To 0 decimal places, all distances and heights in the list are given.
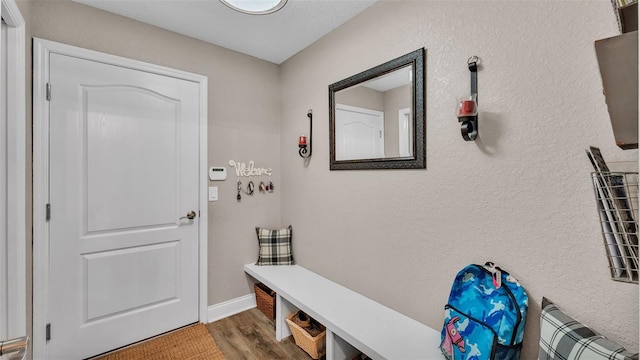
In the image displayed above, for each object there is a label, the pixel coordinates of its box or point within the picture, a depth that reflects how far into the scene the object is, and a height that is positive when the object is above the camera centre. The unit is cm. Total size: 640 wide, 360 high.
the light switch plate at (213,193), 235 -8
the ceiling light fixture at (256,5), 146 +94
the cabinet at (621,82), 59 +21
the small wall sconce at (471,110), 128 +32
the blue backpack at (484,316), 114 -59
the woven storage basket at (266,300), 235 -101
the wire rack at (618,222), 81 -13
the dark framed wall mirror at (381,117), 160 +41
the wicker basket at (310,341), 182 -105
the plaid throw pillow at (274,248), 254 -59
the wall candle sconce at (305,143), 234 +33
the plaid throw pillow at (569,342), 88 -54
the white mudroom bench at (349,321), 141 -82
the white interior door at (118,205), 178 -14
